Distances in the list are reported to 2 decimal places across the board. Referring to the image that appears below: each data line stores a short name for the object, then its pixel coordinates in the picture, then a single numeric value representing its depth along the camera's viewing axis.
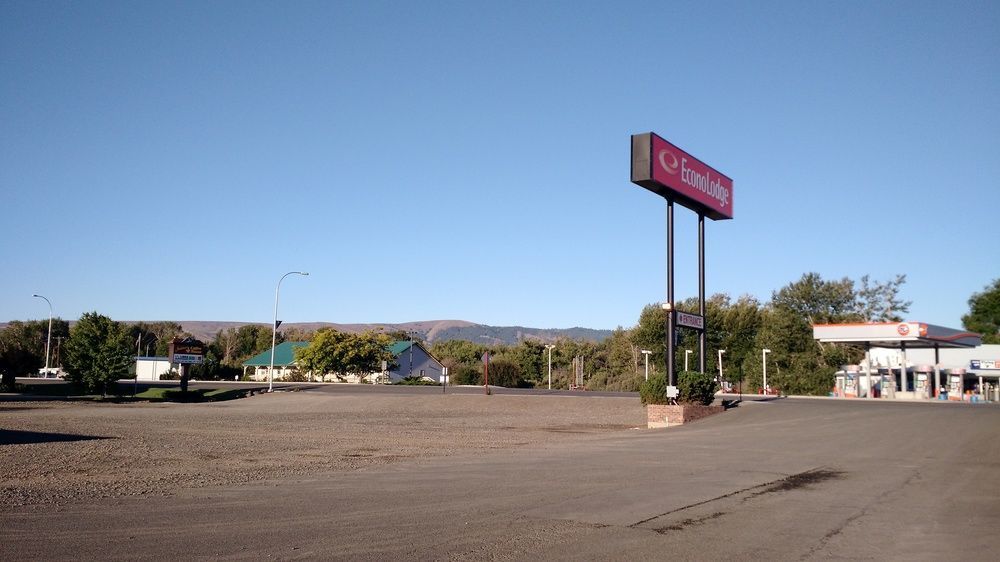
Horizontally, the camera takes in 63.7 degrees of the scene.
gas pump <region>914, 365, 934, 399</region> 50.97
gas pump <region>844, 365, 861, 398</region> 56.84
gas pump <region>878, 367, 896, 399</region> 52.41
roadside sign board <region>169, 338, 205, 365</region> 58.50
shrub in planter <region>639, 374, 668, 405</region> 29.77
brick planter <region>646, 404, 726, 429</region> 28.52
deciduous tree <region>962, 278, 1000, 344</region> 98.50
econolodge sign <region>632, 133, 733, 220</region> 29.38
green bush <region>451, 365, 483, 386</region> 78.56
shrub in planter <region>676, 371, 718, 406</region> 30.17
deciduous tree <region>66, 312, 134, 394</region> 52.91
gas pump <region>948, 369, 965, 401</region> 55.24
